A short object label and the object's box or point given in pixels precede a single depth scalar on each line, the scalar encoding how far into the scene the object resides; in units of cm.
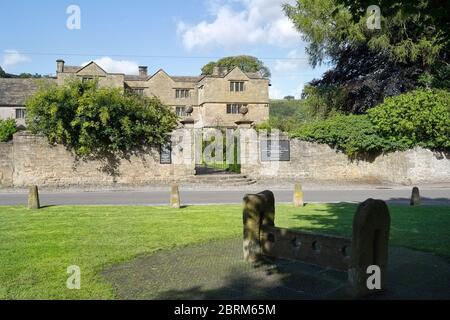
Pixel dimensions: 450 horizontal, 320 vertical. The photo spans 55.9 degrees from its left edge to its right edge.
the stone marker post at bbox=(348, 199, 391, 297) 544
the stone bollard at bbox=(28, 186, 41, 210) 1402
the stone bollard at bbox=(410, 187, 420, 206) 1462
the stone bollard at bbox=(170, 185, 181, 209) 1447
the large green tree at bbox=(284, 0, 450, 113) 2481
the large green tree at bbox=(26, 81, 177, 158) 2133
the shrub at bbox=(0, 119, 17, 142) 3184
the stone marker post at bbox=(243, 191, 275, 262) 730
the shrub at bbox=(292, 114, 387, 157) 2403
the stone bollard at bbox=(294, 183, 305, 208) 1443
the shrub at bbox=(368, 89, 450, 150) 2247
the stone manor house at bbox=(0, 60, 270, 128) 5047
